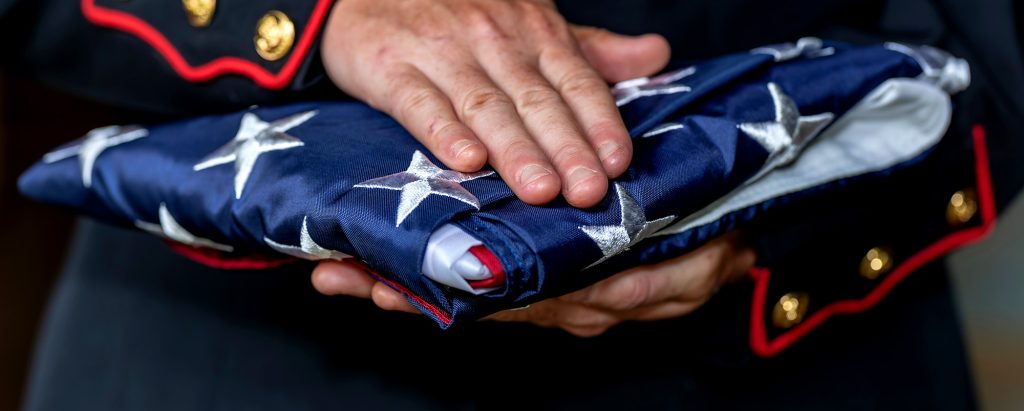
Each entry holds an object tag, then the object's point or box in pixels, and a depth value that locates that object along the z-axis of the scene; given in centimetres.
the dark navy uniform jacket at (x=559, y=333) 249
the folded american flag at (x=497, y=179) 235
